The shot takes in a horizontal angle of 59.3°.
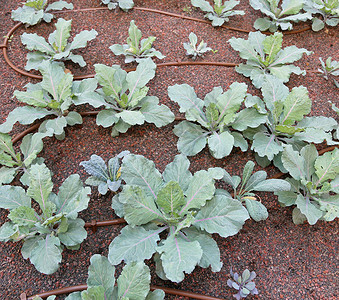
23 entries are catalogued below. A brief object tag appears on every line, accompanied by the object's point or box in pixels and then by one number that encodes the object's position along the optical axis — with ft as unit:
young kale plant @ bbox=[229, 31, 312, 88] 8.71
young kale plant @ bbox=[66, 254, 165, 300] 4.95
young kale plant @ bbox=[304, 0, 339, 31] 10.36
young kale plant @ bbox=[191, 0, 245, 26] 10.19
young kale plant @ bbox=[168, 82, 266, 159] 7.22
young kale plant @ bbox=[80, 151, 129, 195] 6.48
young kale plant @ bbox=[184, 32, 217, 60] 9.18
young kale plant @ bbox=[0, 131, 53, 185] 6.58
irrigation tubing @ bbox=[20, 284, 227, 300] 5.48
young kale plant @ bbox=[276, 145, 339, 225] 6.43
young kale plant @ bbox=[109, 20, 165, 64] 8.75
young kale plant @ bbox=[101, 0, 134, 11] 10.16
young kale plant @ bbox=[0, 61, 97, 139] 7.21
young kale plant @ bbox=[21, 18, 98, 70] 8.50
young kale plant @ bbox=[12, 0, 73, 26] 9.48
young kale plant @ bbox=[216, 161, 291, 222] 6.24
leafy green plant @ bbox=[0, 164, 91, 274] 5.47
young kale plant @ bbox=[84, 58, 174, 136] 7.36
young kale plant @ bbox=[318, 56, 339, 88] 8.97
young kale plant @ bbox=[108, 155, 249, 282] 5.38
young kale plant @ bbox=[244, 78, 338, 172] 7.13
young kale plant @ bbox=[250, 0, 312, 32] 10.03
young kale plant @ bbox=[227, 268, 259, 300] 5.45
